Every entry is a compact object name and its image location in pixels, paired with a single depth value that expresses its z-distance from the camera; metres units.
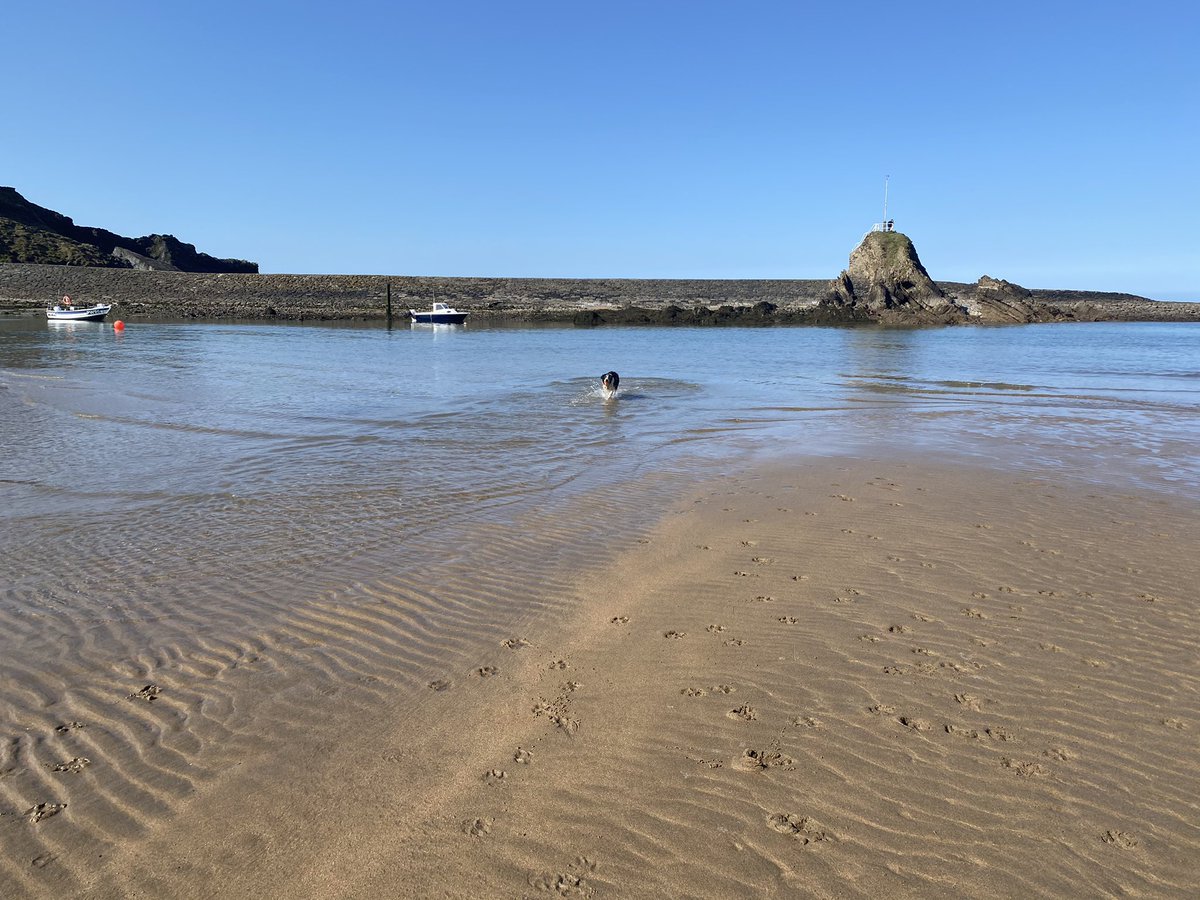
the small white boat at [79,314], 51.75
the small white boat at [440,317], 60.91
